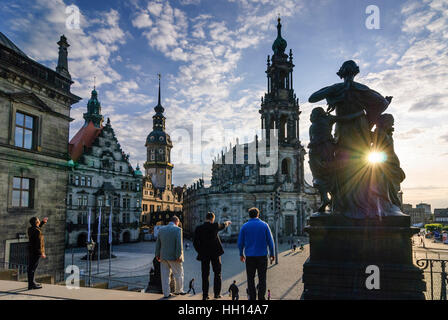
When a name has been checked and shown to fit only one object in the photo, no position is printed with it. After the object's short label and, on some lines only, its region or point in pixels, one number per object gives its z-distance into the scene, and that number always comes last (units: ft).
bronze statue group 22.33
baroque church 177.88
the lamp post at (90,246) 69.19
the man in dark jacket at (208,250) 19.84
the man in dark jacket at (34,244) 24.04
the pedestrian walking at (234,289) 34.24
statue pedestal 19.02
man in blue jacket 18.49
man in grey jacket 20.89
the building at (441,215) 499.51
